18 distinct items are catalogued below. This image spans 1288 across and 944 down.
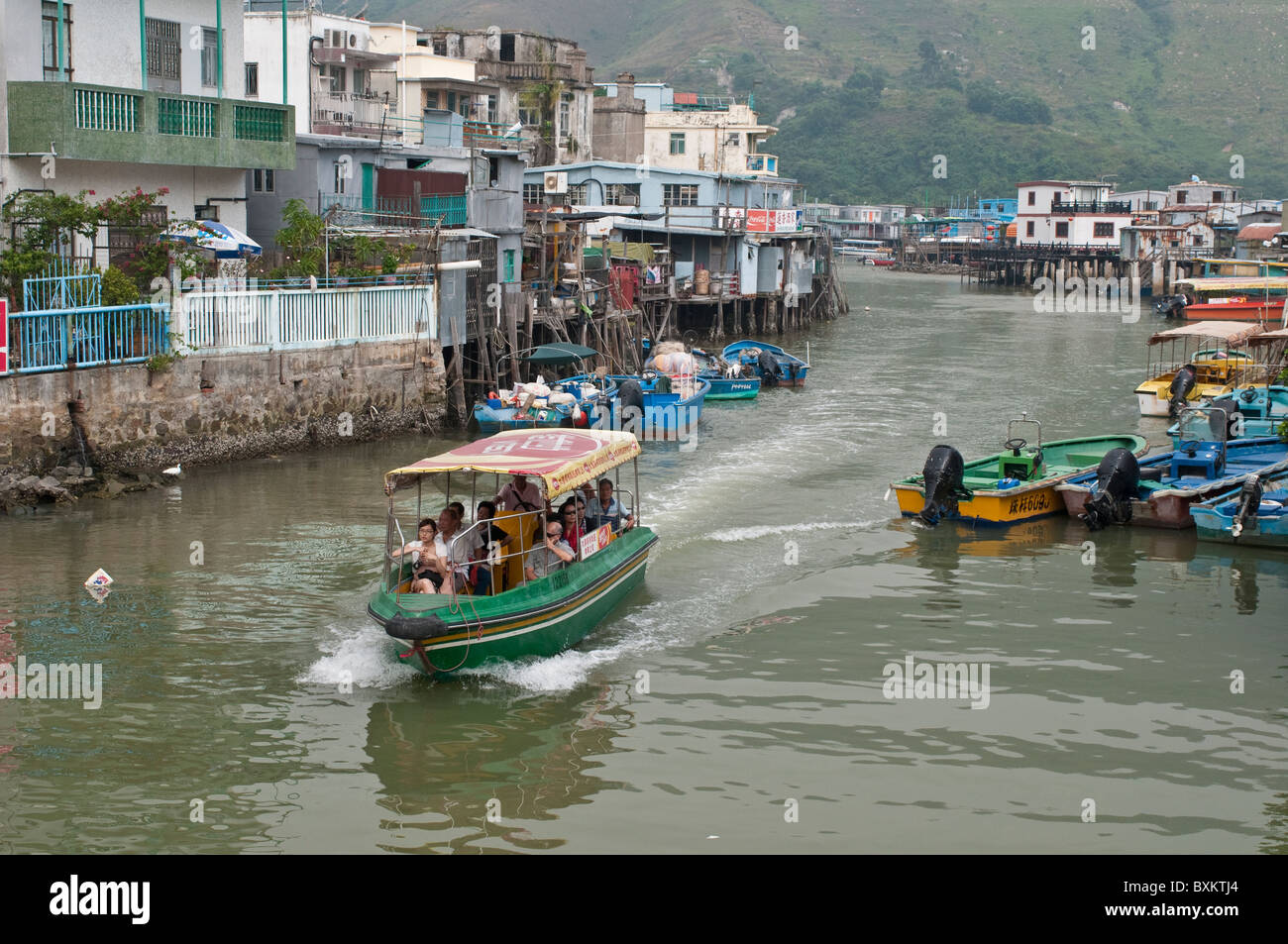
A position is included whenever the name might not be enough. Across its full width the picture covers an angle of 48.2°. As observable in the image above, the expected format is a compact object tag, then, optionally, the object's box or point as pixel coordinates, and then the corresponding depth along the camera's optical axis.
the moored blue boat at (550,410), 33.16
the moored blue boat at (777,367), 46.09
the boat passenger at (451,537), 17.11
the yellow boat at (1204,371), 38.72
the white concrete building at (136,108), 27.36
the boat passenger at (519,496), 18.69
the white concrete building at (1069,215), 104.75
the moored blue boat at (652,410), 35.12
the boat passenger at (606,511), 20.14
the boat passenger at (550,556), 17.73
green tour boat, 16.02
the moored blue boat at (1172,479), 25.03
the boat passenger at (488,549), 17.16
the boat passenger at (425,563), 16.50
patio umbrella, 28.92
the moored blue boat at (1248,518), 23.34
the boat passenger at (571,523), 18.69
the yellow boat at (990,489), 25.11
